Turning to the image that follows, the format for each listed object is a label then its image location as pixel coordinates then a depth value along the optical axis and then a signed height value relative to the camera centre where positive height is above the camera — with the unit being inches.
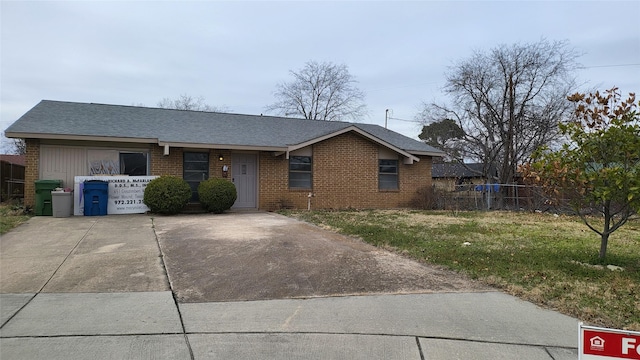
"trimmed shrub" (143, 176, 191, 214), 540.1 -11.4
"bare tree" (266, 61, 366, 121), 1622.8 +320.7
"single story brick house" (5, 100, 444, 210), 564.1 +47.1
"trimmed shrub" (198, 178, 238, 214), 573.6 -11.3
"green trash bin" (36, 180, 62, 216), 522.3 -14.2
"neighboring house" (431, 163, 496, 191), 1537.9 +50.9
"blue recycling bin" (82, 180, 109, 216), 537.6 -12.6
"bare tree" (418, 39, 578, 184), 941.2 +160.5
